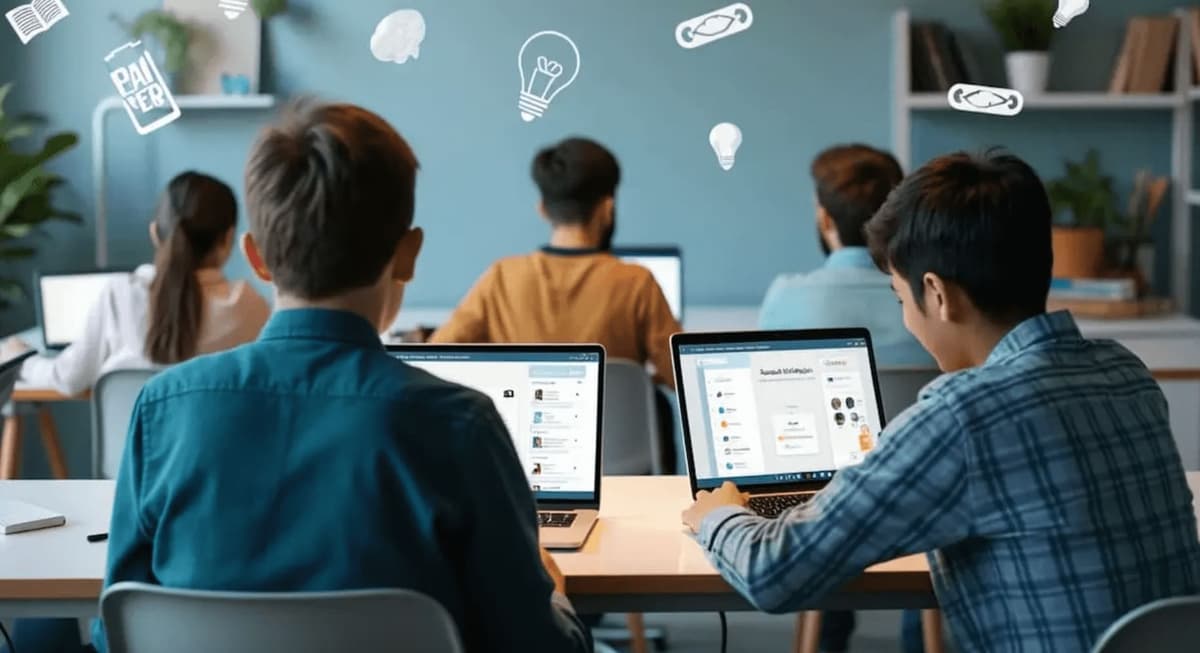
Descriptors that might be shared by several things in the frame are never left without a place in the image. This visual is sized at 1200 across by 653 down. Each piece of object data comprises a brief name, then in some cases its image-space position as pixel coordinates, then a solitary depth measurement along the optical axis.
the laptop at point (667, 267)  4.60
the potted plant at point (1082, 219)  4.67
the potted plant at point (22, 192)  4.54
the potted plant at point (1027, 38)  4.66
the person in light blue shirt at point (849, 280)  3.09
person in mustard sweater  3.21
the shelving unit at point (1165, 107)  4.69
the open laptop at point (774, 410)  2.22
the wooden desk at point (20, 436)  3.68
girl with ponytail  3.39
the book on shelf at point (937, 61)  4.76
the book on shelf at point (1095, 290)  4.56
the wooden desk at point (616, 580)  1.88
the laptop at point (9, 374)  2.37
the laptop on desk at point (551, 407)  2.21
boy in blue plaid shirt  1.58
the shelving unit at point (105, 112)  4.81
